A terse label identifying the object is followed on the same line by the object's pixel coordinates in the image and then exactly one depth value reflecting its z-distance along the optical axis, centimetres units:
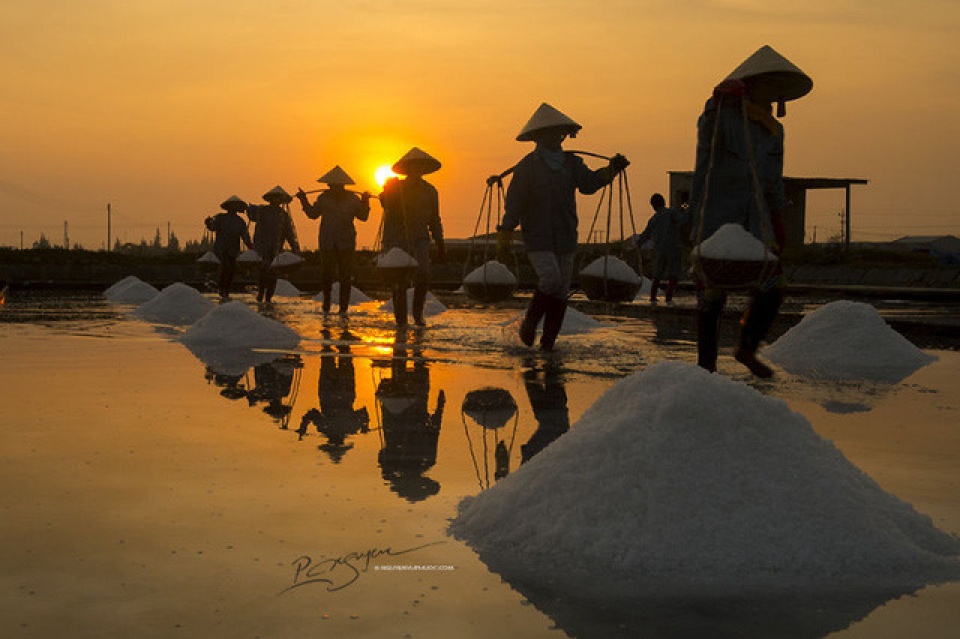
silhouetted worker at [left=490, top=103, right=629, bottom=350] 891
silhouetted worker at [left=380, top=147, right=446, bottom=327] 1237
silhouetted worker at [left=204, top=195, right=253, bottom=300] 1948
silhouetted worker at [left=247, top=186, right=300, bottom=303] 1767
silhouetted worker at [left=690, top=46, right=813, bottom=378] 671
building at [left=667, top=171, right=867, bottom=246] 3741
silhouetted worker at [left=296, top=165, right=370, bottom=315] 1532
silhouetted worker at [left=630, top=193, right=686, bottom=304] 1755
